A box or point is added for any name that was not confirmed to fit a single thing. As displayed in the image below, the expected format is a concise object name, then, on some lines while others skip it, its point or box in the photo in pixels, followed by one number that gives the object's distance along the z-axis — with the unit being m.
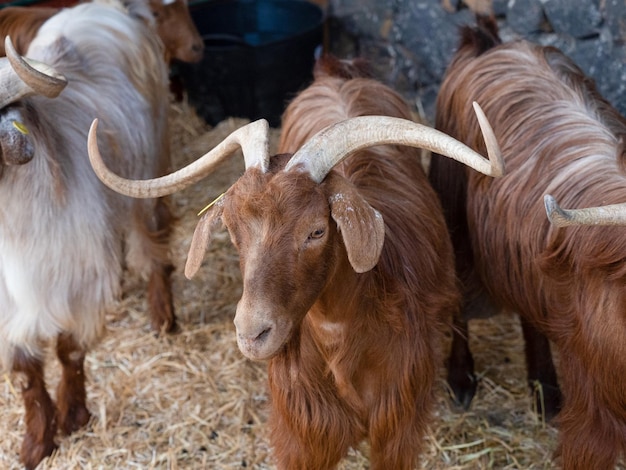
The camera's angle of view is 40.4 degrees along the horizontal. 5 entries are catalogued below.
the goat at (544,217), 2.98
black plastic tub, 6.84
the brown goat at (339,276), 2.55
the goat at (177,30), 6.16
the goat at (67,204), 3.62
